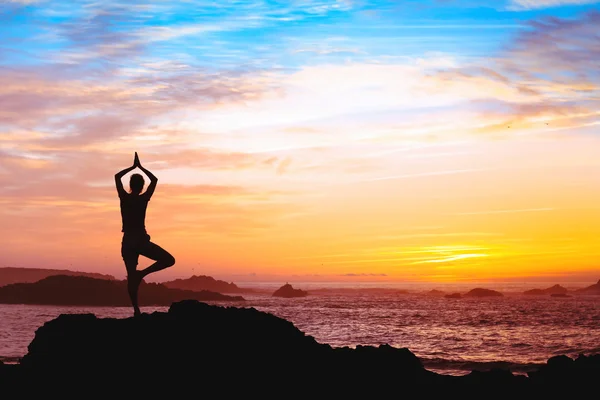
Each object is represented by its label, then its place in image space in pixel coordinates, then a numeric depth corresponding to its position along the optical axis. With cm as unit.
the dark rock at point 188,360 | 1307
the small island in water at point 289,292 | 16805
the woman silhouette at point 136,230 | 1252
